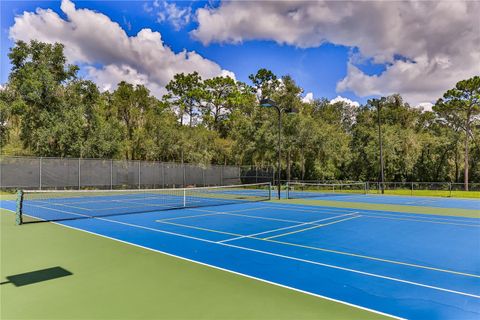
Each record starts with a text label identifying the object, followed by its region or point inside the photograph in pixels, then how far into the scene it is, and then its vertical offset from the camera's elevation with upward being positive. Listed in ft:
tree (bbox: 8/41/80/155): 87.15 +17.83
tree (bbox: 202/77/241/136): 151.33 +32.01
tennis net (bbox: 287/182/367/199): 91.35 -6.60
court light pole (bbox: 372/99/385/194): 87.83 -5.33
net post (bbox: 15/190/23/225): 32.83 -4.13
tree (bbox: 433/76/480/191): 107.04 +20.95
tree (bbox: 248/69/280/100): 153.23 +40.98
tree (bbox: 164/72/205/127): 147.84 +34.48
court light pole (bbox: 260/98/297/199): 53.78 +10.72
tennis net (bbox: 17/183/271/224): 41.75 -6.02
